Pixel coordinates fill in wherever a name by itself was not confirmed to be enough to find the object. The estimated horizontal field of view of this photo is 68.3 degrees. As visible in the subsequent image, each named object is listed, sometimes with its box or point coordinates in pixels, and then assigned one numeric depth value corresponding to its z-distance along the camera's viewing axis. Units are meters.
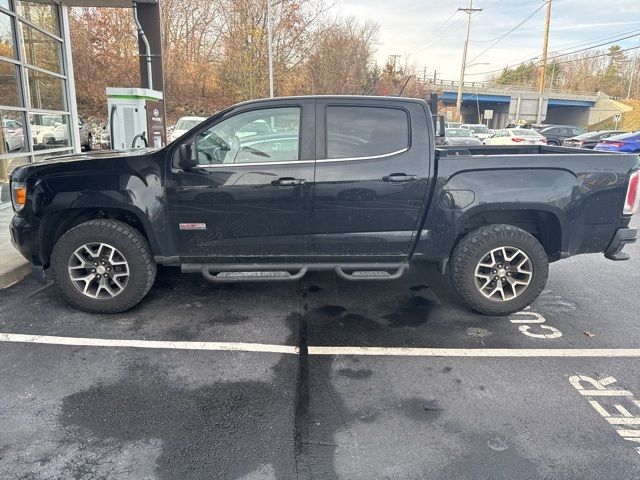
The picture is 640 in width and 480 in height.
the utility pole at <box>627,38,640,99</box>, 85.22
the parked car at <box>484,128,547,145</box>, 22.42
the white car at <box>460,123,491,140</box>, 33.66
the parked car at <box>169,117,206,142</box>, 17.97
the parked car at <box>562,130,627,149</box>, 23.77
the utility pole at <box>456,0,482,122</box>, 44.17
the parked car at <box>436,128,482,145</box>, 23.98
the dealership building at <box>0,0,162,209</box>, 8.89
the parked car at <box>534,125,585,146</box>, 31.62
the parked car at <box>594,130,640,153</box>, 18.73
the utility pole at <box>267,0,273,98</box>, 21.58
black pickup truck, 4.10
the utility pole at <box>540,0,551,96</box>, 37.89
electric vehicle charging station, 9.81
